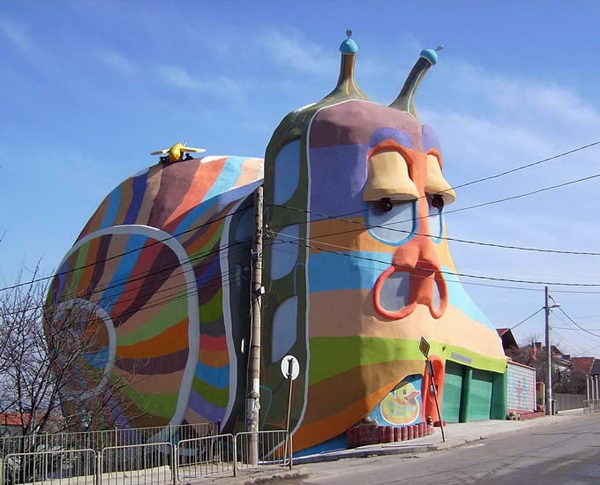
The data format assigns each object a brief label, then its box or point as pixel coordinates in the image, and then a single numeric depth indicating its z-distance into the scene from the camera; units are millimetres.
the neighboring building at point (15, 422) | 18206
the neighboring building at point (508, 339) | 48119
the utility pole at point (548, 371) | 38406
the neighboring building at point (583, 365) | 81312
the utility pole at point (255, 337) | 18547
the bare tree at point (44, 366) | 18562
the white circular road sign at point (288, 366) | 16641
